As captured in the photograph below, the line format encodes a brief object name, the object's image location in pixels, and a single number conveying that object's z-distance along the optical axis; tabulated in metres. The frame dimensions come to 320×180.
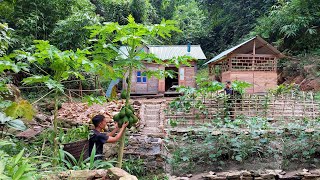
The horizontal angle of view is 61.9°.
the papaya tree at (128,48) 3.29
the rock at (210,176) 5.51
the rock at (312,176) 5.57
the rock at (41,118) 9.08
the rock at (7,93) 4.49
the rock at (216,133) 6.46
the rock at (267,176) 5.61
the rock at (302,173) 5.65
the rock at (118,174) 2.48
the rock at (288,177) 5.63
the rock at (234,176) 5.59
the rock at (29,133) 7.28
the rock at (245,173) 5.59
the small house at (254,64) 16.12
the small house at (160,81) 17.41
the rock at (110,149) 6.17
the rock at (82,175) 2.74
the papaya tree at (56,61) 2.96
